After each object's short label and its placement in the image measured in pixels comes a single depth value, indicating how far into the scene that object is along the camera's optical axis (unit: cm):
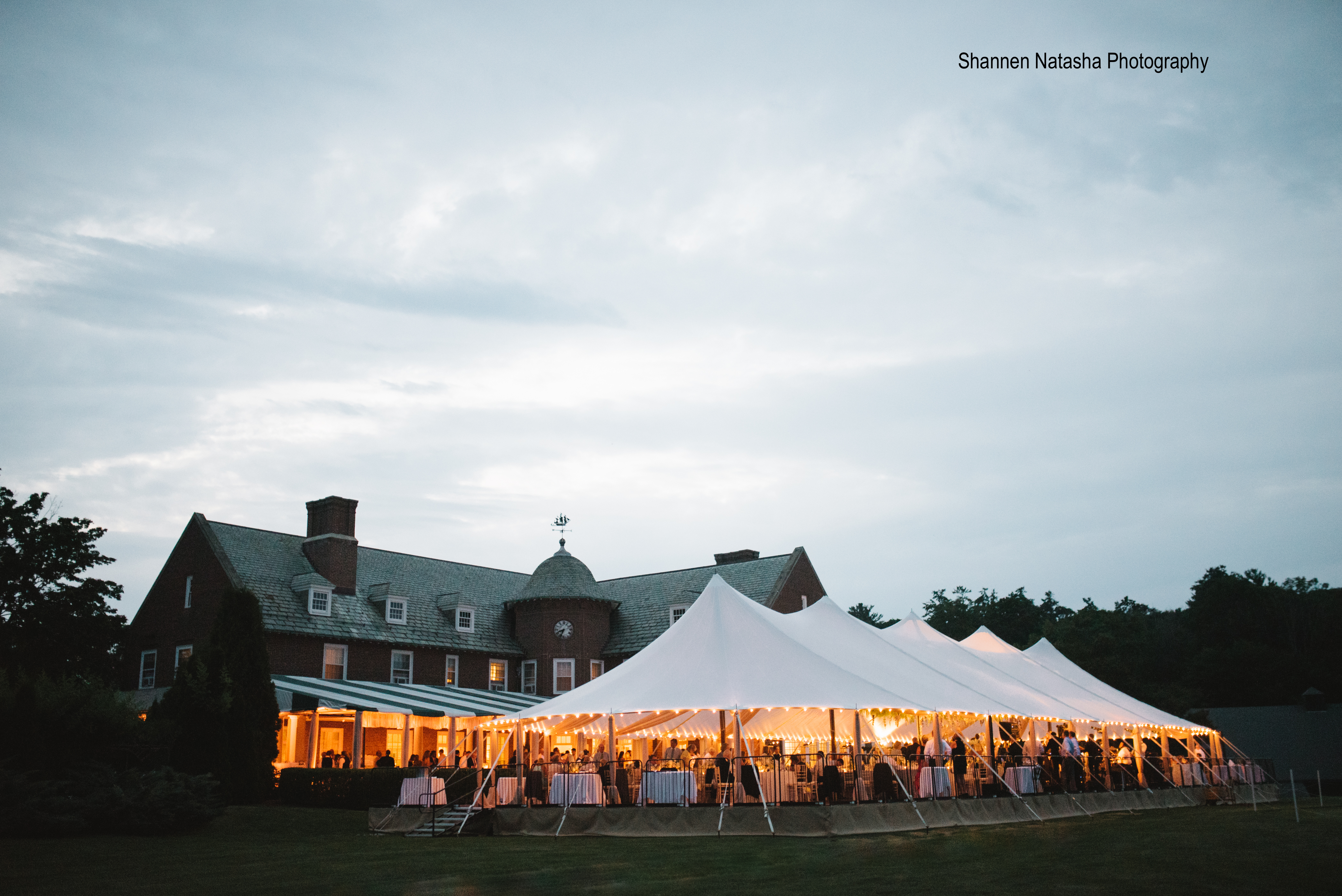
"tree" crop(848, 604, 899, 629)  8200
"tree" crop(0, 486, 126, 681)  3544
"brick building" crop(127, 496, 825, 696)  3334
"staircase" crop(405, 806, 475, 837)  1800
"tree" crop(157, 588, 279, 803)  2233
